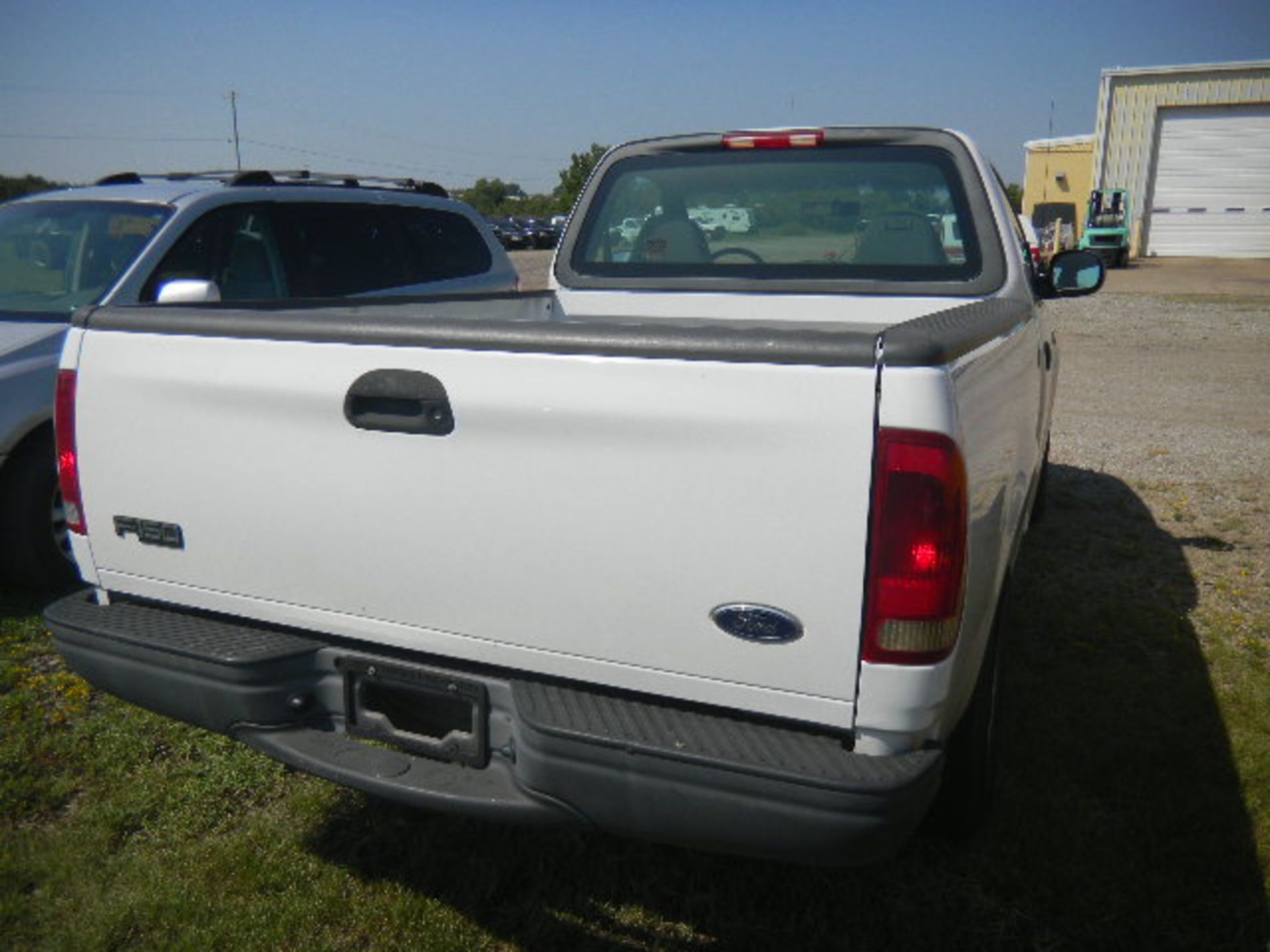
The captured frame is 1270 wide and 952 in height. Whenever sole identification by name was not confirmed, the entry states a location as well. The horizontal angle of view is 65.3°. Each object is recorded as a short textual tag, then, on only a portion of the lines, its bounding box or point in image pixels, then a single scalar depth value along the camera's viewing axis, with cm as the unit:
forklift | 2764
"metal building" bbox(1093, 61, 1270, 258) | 2952
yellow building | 3631
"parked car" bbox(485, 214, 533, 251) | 3721
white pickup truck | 179
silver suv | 436
